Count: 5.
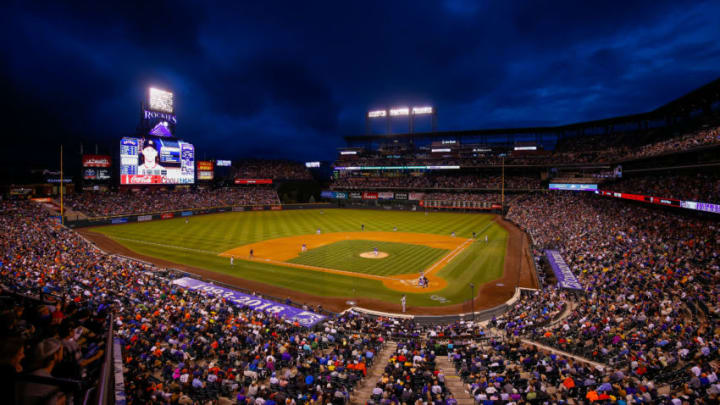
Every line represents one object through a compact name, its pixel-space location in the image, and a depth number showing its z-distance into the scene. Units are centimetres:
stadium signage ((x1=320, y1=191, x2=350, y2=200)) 9125
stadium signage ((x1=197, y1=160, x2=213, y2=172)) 7958
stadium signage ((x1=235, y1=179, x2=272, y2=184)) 9244
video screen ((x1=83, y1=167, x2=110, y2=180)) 6244
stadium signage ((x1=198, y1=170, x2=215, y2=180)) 7962
